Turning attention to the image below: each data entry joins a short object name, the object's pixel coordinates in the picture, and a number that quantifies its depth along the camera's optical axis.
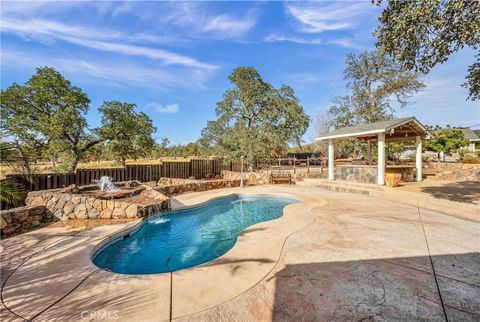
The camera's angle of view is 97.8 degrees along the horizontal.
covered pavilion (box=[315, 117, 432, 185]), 11.22
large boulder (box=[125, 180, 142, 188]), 11.26
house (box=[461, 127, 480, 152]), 33.64
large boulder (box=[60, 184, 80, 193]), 8.19
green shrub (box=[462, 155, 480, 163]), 19.39
